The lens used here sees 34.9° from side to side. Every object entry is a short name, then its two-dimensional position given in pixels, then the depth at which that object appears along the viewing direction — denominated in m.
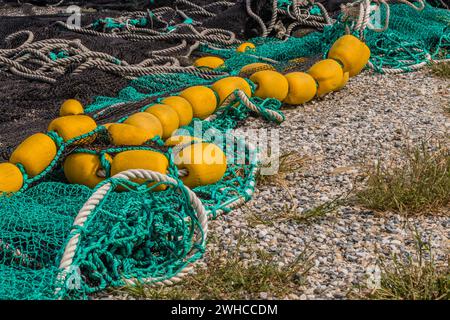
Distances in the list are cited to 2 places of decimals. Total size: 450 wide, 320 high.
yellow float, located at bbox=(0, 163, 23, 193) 3.54
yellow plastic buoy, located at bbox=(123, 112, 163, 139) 4.02
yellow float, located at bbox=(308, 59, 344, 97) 5.05
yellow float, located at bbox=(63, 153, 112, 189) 3.61
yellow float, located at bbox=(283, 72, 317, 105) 4.94
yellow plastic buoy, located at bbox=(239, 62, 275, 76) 5.18
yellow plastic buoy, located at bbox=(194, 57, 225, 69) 6.18
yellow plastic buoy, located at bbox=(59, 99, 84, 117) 4.25
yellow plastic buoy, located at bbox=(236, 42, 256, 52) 6.45
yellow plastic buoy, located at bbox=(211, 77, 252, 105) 4.71
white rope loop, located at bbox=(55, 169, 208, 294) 2.81
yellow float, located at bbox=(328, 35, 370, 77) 5.22
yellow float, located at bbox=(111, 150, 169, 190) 3.51
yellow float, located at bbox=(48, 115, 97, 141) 3.77
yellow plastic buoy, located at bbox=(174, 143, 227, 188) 3.67
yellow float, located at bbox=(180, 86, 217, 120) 4.55
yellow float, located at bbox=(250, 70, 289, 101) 4.84
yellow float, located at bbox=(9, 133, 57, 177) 3.65
